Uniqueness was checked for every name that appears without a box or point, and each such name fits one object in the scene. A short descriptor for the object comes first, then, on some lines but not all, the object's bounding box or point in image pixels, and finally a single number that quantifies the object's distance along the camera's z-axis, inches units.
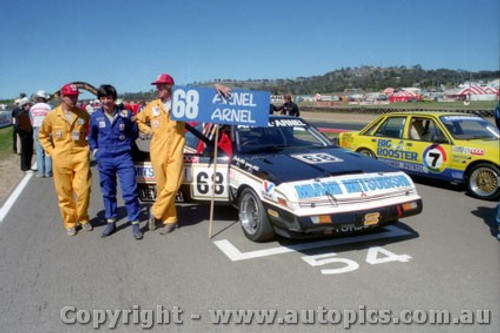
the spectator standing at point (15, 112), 444.9
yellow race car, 271.9
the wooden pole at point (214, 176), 202.4
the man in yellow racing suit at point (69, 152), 206.2
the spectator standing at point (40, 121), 378.9
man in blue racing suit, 201.9
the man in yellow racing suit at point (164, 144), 204.4
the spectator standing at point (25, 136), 412.2
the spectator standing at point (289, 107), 514.0
